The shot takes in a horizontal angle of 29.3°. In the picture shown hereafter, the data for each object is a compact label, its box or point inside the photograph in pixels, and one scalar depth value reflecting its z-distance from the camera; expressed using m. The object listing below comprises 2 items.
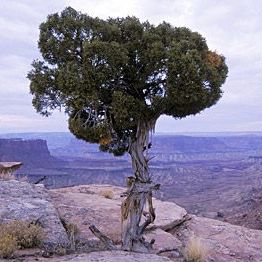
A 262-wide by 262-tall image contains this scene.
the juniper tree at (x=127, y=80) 11.14
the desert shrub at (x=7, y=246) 11.37
